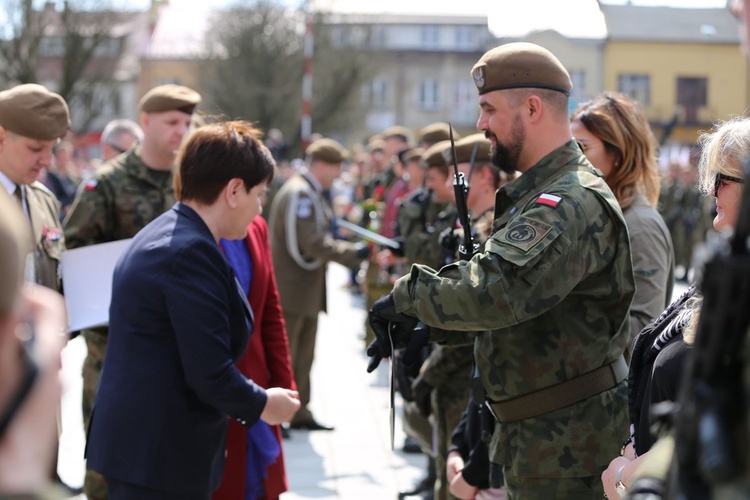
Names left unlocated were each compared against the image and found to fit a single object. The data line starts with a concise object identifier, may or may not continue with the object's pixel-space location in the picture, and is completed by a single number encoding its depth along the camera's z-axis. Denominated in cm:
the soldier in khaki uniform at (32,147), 438
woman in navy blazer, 312
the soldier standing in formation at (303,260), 755
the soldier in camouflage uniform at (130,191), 513
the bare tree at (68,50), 3269
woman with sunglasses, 263
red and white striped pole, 2008
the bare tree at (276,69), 3794
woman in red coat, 376
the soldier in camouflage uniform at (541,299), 295
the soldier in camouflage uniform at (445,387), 458
